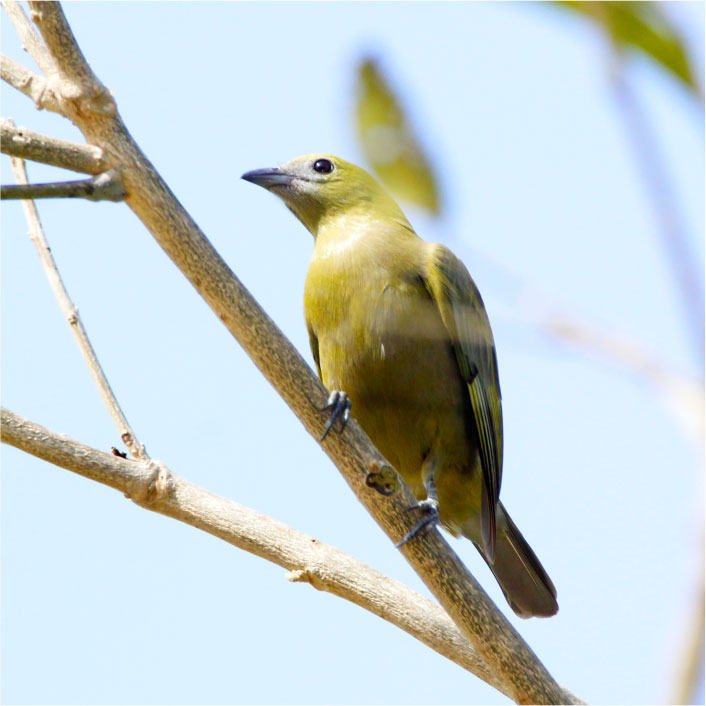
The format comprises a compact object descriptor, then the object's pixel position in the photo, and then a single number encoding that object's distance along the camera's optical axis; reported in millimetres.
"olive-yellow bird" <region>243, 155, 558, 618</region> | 8258
